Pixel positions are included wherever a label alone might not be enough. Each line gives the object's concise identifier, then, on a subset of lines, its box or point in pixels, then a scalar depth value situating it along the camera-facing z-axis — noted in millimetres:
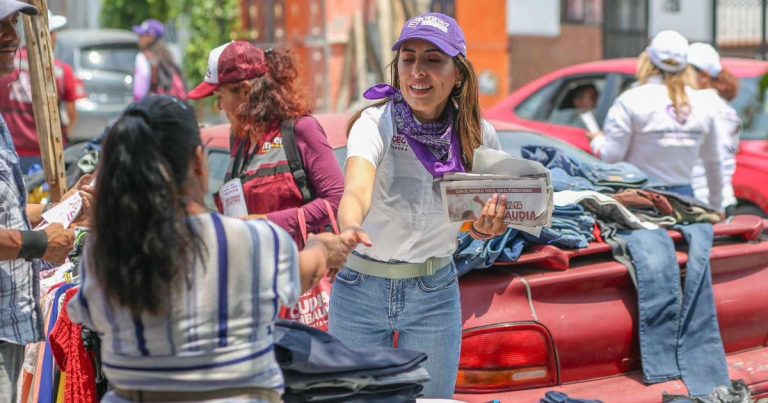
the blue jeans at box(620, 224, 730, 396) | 4344
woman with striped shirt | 2373
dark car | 15227
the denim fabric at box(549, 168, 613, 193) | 5104
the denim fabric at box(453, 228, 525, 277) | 4227
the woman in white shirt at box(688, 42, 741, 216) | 6945
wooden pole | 4488
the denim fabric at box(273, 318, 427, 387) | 2756
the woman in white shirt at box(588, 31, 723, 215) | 6027
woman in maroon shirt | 4180
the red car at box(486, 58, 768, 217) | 7965
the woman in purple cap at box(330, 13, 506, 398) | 3492
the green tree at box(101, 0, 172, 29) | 19078
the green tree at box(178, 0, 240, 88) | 17281
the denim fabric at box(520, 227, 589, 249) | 4430
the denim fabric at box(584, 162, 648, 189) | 5270
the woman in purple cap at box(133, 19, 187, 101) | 10375
